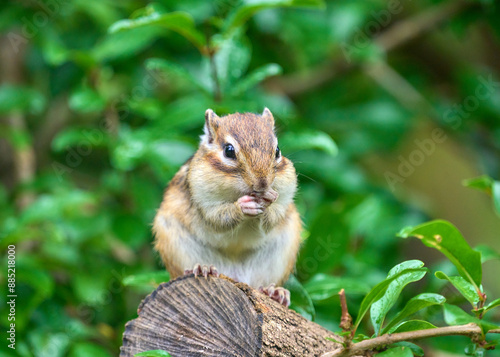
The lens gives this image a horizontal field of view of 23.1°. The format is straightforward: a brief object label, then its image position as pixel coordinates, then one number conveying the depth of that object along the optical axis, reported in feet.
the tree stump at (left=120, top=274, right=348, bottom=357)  13.56
